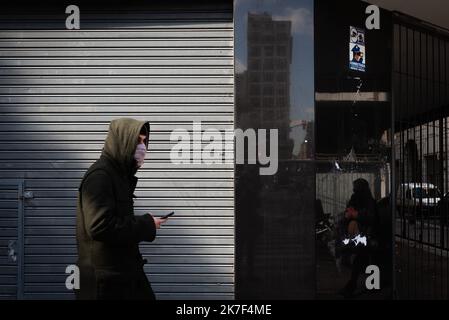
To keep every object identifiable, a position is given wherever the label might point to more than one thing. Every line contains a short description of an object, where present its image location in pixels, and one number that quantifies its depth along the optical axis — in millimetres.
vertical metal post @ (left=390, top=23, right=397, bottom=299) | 5605
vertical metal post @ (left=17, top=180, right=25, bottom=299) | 5594
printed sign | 5609
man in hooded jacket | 2859
